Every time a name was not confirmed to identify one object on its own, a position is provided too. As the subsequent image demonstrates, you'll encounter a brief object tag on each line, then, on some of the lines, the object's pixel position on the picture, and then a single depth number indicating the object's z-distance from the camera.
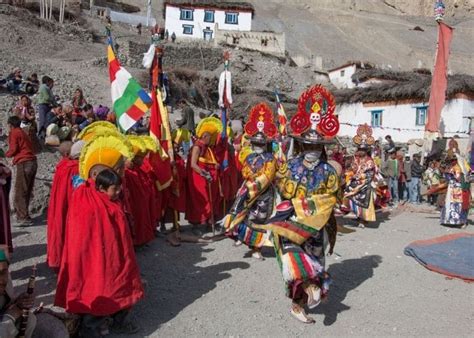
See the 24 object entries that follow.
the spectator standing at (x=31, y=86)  17.31
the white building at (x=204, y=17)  49.03
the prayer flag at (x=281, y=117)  11.44
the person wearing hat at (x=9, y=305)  3.03
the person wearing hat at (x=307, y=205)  4.48
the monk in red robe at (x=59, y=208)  5.08
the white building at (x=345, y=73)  35.95
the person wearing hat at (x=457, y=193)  9.65
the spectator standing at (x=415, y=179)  14.46
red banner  16.28
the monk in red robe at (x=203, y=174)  7.38
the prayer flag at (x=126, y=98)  6.26
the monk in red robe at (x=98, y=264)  3.77
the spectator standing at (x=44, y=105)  11.52
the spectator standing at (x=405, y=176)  14.74
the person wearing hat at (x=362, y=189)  9.45
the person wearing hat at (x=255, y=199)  6.49
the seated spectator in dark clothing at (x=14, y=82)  16.77
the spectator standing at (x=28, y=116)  10.54
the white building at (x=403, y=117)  21.17
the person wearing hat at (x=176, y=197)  7.40
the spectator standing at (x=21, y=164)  7.73
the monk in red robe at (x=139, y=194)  6.34
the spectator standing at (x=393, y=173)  14.37
